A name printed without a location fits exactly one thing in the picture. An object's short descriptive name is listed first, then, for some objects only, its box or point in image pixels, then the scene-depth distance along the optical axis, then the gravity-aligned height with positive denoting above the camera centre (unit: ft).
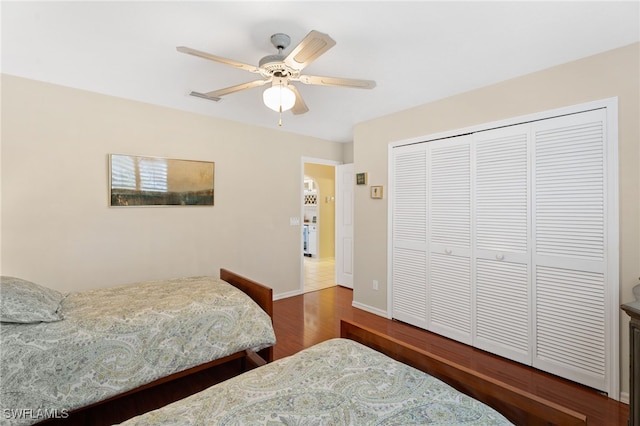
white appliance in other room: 24.44 -2.29
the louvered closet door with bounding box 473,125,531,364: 8.48 -0.90
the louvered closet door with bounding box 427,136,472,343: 9.75 -0.90
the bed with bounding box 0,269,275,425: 5.26 -2.65
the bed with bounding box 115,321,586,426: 3.49 -2.41
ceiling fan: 5.85 +2.95
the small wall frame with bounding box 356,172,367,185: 12.85 +1.48
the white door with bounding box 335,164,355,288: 16.51 -0.72
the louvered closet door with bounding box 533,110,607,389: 7.25 -0.88
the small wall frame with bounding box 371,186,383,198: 12.21 +0.85
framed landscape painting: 10.18 +1.14
